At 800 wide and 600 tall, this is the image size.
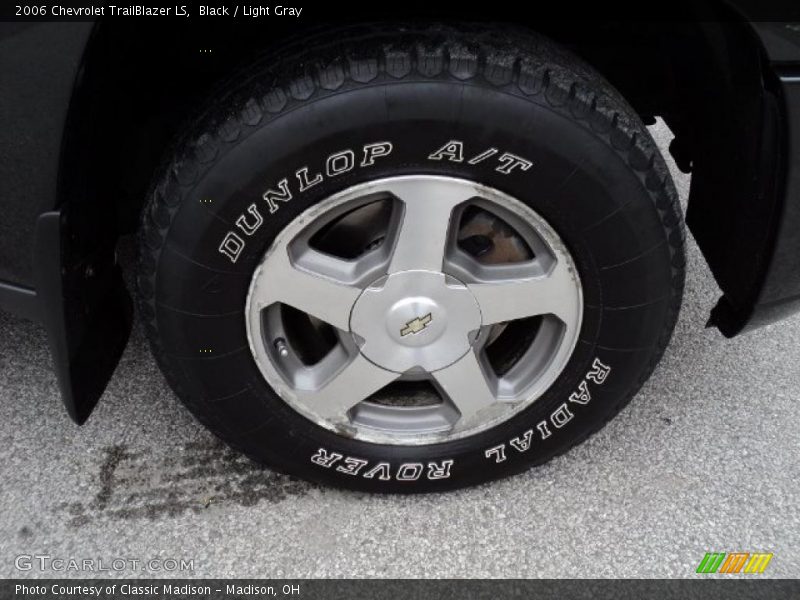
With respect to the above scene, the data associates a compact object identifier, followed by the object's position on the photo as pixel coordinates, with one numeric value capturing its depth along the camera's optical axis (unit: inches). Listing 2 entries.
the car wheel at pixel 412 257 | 58.4
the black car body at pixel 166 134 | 55.8
